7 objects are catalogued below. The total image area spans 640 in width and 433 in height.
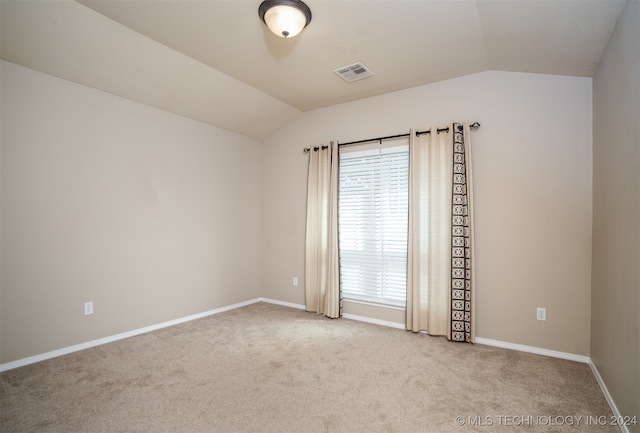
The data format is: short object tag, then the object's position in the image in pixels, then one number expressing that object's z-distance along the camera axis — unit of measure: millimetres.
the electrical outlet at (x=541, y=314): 3023
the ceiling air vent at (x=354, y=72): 3242
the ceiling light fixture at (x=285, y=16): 2223
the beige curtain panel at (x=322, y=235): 4199
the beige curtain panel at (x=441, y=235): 3309
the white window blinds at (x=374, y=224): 3850
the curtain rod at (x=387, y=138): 3350
